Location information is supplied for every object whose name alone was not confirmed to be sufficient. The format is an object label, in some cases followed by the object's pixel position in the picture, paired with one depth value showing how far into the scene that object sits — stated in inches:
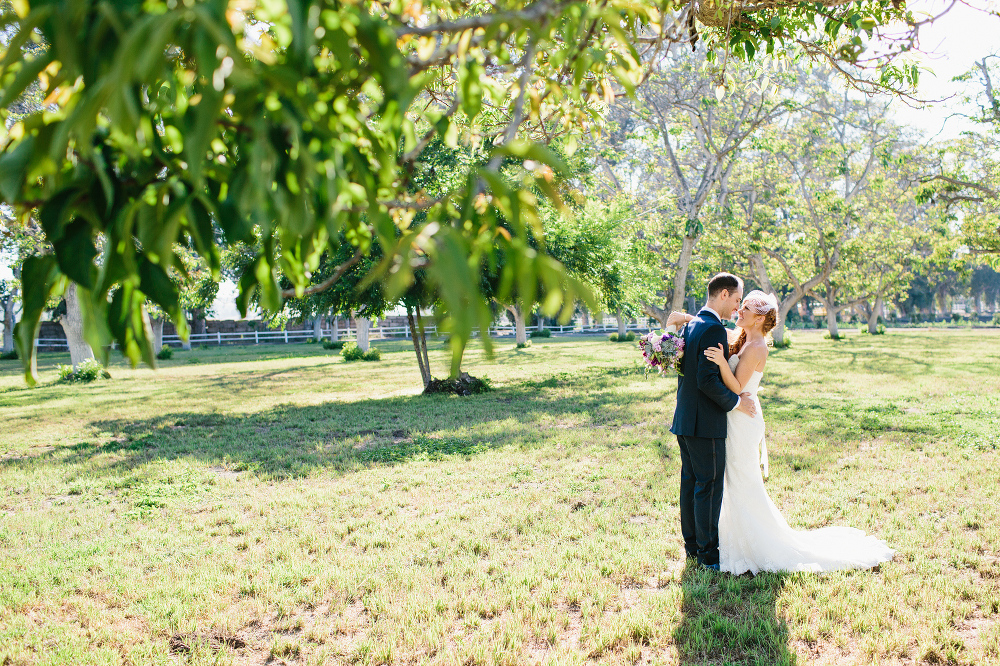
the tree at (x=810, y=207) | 919.7
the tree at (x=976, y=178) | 653.3
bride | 175.2
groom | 172.7
